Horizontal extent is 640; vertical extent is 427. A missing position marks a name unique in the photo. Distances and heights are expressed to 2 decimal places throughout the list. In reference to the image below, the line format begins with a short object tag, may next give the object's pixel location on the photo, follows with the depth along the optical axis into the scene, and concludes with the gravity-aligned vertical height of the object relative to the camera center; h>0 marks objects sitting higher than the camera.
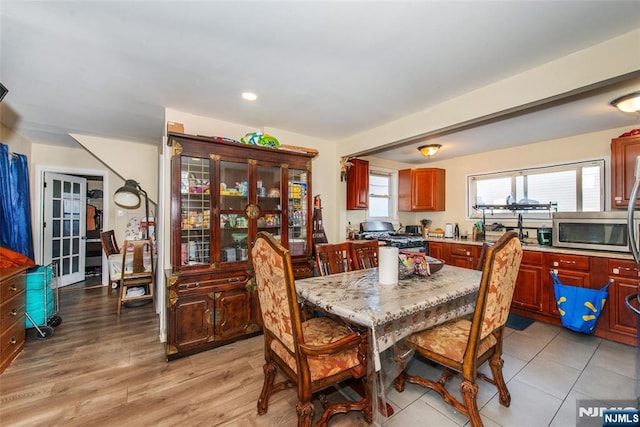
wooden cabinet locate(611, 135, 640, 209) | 2.73 +0.50
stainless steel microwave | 2.71 -0.19
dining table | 1.35 -0.51
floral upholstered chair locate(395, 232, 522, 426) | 1.40 -0.79
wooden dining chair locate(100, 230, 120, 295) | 4.09 -0.51
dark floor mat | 3.03 -1.32
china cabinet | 2.40 -0.15
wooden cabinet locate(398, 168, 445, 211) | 4.74 +0.45
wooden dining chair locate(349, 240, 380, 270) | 2.49 -0.39
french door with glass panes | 4.28 -0.17
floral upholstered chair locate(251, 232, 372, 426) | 1.28 -0.71
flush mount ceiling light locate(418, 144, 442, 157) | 3.66 +0.92
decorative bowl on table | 2.04 -0.41
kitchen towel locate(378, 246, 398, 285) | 1.83 -0.36
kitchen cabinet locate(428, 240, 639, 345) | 2.60 -0.78
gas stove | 4.06 -0.37
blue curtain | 2.93 +0.13
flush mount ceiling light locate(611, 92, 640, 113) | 2.22 +0.97
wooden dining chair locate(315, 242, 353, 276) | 2.29 -0.40
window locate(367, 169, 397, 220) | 4.82 +0.35
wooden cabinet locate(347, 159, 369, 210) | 4.11 +0.44
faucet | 3.78 -0.18
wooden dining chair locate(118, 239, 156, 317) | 3.46 -0.79
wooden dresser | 2.23 -0.91
